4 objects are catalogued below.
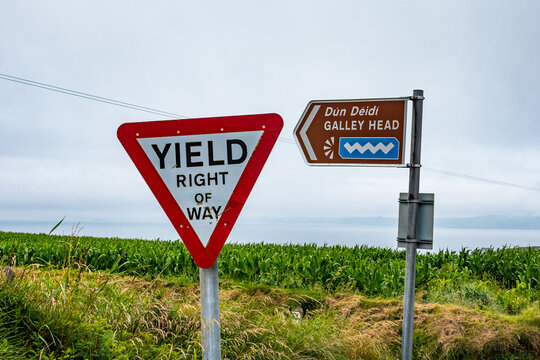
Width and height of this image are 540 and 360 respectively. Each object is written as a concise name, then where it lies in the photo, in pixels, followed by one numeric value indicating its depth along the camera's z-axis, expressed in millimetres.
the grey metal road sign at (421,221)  5488
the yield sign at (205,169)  3014
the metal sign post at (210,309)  3045
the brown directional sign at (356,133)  5398
